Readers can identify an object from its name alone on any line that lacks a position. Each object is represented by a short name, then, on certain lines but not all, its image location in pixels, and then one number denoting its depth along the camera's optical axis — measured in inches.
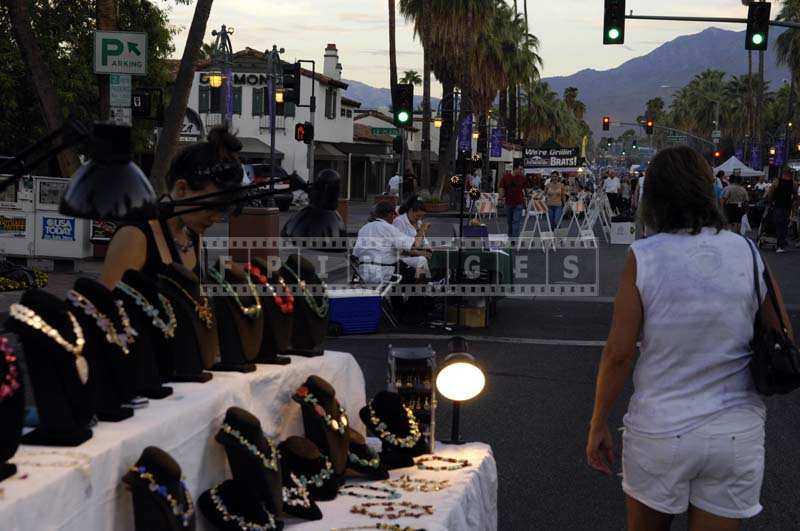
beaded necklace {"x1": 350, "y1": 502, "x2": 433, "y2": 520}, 164.7
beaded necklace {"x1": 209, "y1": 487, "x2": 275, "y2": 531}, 141.8
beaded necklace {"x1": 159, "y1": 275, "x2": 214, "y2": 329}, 153.3
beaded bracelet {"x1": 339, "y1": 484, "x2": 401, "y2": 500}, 174.4
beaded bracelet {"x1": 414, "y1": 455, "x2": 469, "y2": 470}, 194.9
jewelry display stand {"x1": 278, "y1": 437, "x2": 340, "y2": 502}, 165.6
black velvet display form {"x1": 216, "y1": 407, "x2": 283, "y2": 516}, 146.0
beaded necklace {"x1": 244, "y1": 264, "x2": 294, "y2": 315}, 174.4
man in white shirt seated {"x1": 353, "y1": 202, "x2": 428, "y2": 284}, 571.8
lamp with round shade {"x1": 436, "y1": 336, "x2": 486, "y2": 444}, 204.8
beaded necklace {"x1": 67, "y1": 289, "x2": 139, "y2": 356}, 130.0
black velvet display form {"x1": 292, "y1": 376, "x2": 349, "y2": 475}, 174.2
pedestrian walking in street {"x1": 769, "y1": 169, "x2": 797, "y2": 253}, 1083.3
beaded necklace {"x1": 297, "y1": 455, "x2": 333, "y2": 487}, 164.2
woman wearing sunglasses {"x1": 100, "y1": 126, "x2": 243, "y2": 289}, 165.9
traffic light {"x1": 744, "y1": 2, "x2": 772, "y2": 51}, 945.5
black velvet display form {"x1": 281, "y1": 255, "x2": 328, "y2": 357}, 187.3
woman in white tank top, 146.6
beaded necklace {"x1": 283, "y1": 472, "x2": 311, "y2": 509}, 158.1
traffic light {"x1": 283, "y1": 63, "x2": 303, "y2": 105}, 1288.1
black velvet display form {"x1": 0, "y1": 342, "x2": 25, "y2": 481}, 112.1
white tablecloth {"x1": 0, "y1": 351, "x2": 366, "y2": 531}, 111.3
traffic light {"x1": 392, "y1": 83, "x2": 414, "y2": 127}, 1073.0
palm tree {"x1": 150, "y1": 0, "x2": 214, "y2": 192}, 734.5
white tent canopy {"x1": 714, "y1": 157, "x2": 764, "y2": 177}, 2069.1
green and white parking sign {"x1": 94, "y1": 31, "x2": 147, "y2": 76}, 593.9
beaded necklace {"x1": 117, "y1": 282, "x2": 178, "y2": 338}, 142.3
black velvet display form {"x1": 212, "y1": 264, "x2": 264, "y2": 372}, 165.0
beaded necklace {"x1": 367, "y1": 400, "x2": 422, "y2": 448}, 194.2
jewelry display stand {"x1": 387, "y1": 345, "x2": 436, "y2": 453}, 205.0
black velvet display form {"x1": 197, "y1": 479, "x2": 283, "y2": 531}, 141.7
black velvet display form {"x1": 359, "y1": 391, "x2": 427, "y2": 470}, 193.9
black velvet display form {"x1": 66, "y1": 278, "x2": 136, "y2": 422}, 128.9
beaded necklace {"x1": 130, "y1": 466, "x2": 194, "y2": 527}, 124.0
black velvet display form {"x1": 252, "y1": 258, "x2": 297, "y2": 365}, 175.2
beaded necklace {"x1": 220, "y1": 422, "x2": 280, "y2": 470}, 145.7
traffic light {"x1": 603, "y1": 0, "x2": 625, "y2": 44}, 954.7
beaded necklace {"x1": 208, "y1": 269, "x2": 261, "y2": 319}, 165.3
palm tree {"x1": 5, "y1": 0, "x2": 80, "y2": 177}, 730.8
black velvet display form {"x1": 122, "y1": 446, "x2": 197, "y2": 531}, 123.6
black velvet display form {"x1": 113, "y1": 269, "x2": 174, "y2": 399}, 138.7
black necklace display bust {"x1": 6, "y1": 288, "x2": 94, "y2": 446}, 121.6
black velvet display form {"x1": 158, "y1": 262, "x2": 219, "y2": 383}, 151.7
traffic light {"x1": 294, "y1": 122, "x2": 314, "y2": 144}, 1316.4
